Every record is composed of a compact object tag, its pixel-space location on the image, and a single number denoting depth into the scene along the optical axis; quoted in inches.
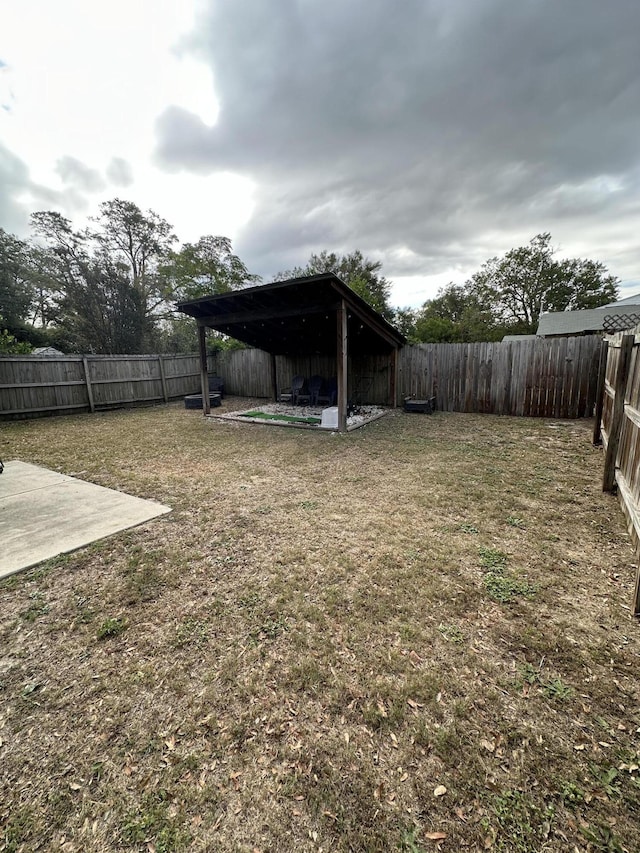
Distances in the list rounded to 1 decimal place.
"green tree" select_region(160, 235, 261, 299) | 668.7
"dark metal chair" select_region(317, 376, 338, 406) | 382.6
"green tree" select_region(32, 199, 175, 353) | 506.6
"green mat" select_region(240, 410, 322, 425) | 307.1
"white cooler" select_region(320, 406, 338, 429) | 271.0
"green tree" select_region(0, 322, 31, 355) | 383.9
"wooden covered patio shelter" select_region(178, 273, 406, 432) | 242.5
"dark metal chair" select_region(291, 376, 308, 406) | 403.6
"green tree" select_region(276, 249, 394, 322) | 852.1
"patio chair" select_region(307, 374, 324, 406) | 388.8
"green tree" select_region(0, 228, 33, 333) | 592.0
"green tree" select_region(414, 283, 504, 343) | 904.3
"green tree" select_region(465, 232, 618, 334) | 895.1
